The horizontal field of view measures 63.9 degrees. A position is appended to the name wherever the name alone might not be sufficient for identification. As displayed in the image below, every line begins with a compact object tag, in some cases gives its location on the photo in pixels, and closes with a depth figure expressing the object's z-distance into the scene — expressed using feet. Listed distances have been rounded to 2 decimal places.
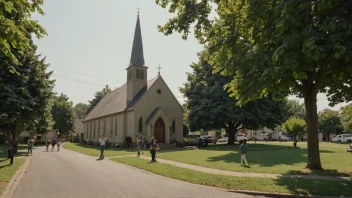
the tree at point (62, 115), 264.11
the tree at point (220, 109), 114.52
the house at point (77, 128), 268.82
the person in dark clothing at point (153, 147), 63.21
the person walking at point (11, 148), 58.53
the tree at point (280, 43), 30.42
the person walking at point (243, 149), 55.11
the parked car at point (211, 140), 157.69
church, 126.21
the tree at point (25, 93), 80.33
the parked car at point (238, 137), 195.33
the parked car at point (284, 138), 244.63
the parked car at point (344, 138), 170.42
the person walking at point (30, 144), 91.75
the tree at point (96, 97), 282.36
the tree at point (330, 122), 224.12
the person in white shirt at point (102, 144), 76.93
